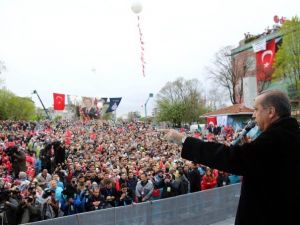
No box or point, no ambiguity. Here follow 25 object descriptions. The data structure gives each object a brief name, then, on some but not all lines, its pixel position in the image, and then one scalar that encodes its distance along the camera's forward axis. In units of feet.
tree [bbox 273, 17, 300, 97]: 74.06
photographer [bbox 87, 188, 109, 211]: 20.96
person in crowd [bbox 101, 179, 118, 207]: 22.33
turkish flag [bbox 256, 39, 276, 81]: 79.88
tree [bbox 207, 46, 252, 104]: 115.19
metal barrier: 16.95
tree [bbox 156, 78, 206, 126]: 136.04
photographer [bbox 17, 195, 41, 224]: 17.76
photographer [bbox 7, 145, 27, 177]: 30.96
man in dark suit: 4.71
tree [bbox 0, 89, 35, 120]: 171.36
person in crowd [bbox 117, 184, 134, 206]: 22.94
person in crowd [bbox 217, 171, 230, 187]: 28.35
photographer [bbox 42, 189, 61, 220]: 19.13
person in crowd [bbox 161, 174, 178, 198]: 25.06
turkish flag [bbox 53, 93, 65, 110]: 76.15
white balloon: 34.32
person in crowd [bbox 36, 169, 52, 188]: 24.18
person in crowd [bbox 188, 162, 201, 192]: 27.33
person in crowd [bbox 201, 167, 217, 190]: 27.77
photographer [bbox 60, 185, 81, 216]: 20.80
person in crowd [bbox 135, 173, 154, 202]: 24.54
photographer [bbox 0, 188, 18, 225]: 17.53
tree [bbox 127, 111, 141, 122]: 221.32
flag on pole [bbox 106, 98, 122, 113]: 101.81
